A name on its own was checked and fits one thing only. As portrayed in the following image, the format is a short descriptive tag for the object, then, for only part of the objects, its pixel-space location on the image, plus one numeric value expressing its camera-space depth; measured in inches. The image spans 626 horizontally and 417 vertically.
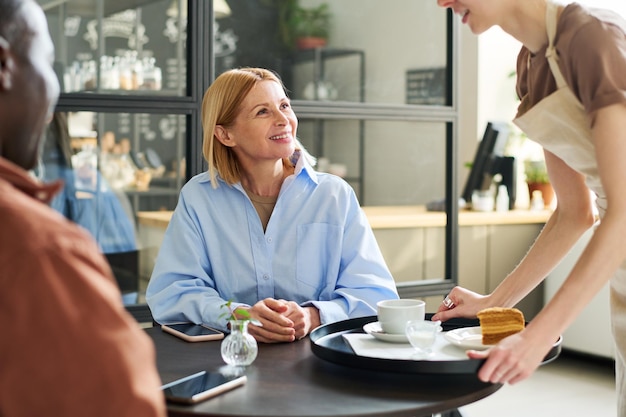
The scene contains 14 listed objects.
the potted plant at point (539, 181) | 273.0
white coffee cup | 103.1
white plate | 100.0
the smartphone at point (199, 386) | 90.4
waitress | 93.4
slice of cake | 100.2
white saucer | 102.5
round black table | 89.1
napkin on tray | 98.8
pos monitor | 258.1
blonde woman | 121.4
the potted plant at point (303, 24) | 209.9
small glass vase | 99.1
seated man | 68.5
